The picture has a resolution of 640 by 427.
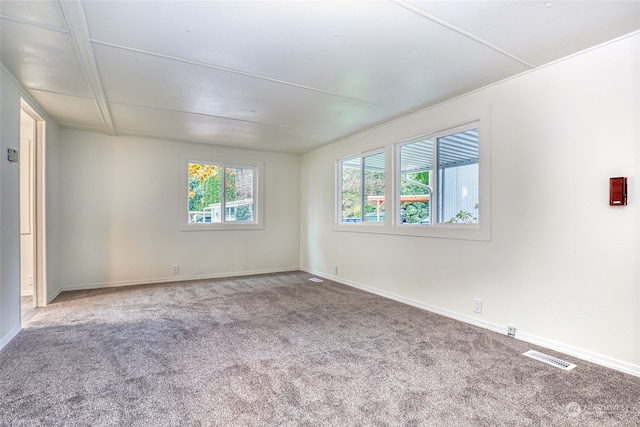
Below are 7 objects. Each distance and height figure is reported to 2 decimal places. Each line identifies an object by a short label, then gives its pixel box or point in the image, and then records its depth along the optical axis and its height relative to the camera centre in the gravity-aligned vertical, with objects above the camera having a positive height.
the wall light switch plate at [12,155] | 2.87 +0.52
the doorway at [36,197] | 3.89 +0.19
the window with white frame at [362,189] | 4.81 +0.38
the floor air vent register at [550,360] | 2.39 -1.13
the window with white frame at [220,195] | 5.70 +0.32
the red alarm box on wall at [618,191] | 2.33 +0.16
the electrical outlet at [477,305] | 3.27 -0.94
